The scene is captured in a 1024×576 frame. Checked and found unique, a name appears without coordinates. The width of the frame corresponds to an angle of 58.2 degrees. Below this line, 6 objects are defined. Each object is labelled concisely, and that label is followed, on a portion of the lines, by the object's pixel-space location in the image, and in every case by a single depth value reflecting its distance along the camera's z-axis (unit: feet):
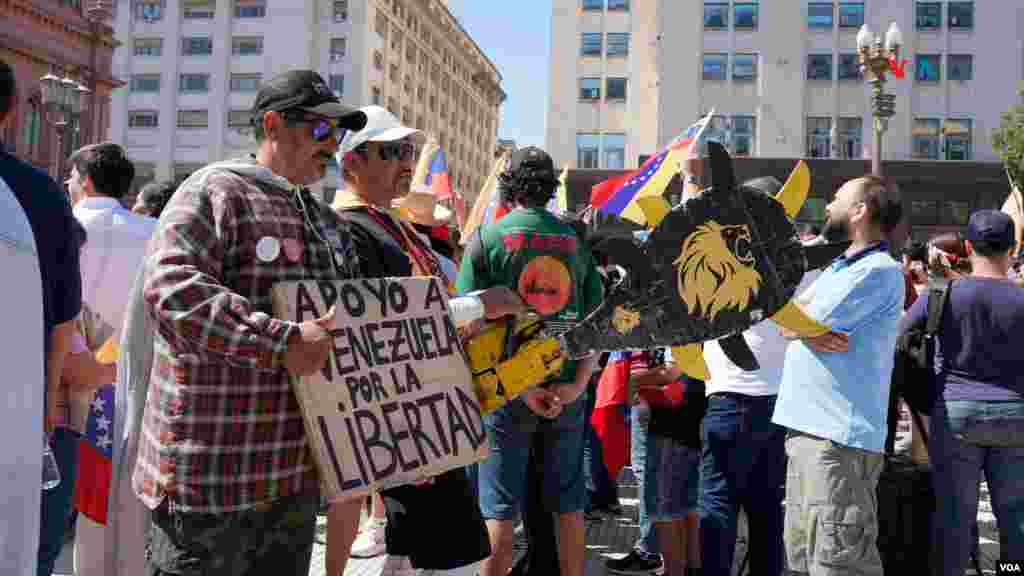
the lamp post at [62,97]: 60.34
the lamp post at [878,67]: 48.19
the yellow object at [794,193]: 11.02
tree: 94.58
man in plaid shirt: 6.97
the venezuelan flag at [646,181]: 21.15
